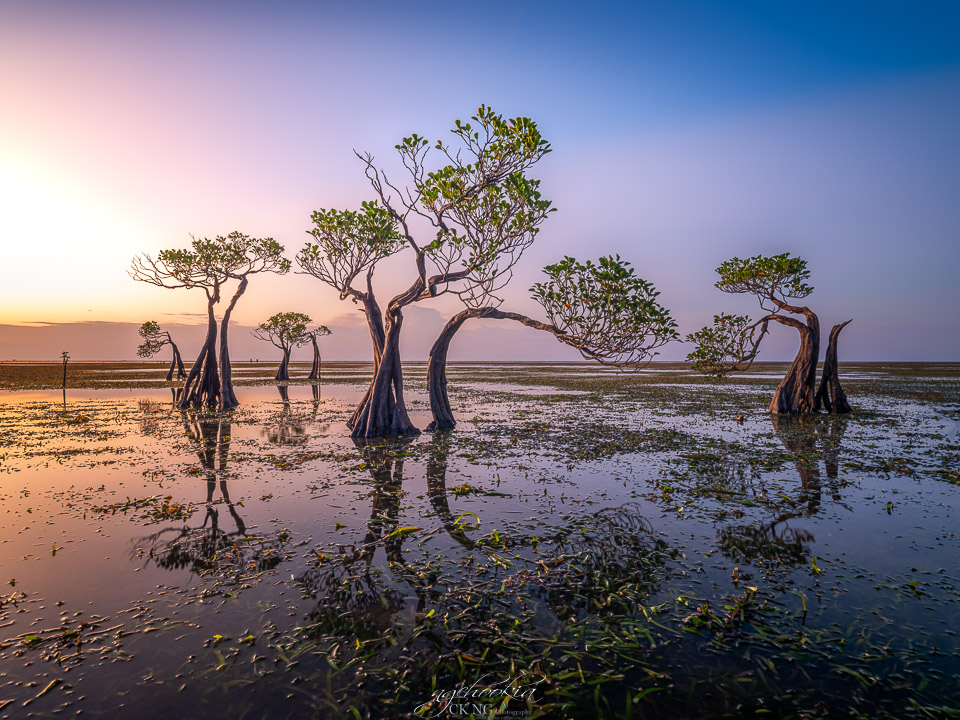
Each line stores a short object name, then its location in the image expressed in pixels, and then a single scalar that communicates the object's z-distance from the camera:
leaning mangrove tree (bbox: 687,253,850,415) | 25.53
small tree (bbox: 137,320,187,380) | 58.90
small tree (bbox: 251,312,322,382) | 64.81
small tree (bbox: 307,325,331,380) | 61.62
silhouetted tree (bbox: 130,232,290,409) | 30.86
